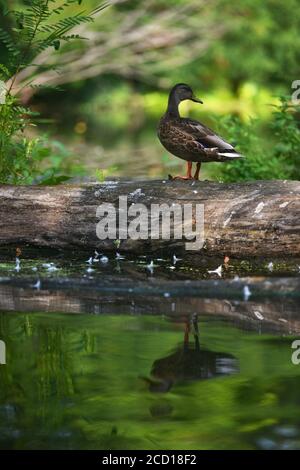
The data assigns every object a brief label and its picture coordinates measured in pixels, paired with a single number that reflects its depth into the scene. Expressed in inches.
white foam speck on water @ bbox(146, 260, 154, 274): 355.4
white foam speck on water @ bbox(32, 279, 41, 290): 332.2
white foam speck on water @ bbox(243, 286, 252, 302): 317.9
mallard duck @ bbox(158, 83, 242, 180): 391.9
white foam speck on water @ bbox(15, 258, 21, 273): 353.8
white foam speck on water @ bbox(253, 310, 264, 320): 298.1
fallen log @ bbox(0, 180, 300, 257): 359.7
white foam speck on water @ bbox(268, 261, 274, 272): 350.4
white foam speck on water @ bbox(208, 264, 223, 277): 349.5
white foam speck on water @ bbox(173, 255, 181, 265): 370.1
